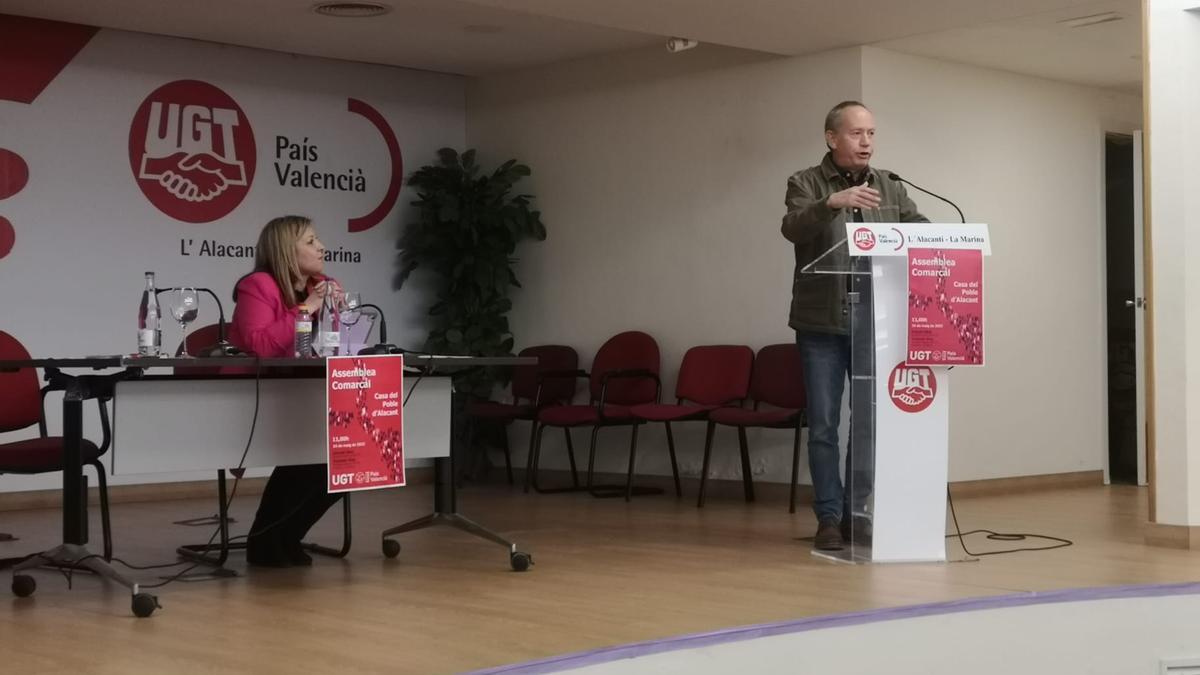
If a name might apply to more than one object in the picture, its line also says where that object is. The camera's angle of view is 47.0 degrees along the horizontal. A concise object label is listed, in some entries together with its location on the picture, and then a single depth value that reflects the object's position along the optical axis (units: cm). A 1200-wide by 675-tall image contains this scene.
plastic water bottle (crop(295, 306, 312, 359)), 477
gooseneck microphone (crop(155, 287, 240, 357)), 452
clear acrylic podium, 497
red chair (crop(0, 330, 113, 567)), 520
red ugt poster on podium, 493
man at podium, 538
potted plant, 903
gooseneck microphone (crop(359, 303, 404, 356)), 480
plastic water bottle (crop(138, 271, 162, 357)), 454
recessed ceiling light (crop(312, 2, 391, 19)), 765
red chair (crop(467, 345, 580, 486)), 858
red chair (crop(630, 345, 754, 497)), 768
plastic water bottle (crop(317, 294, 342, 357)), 476
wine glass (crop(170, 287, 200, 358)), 476
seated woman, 494
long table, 445
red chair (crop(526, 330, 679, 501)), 804
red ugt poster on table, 453
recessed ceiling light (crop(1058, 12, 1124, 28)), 700
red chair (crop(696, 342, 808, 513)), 720
